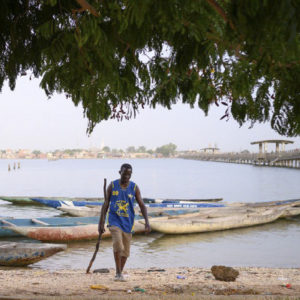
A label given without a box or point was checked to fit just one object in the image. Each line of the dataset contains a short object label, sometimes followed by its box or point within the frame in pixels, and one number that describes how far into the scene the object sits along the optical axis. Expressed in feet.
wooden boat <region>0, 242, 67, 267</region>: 31.73
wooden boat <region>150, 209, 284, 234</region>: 50.21
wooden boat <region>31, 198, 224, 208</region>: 67.73
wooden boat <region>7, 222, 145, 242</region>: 43.37
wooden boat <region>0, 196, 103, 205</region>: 79.84
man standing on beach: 20.44
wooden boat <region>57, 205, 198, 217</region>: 59.57
